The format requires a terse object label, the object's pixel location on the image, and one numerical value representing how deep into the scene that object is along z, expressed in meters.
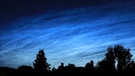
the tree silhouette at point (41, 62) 81.38
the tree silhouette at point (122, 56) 80.00
